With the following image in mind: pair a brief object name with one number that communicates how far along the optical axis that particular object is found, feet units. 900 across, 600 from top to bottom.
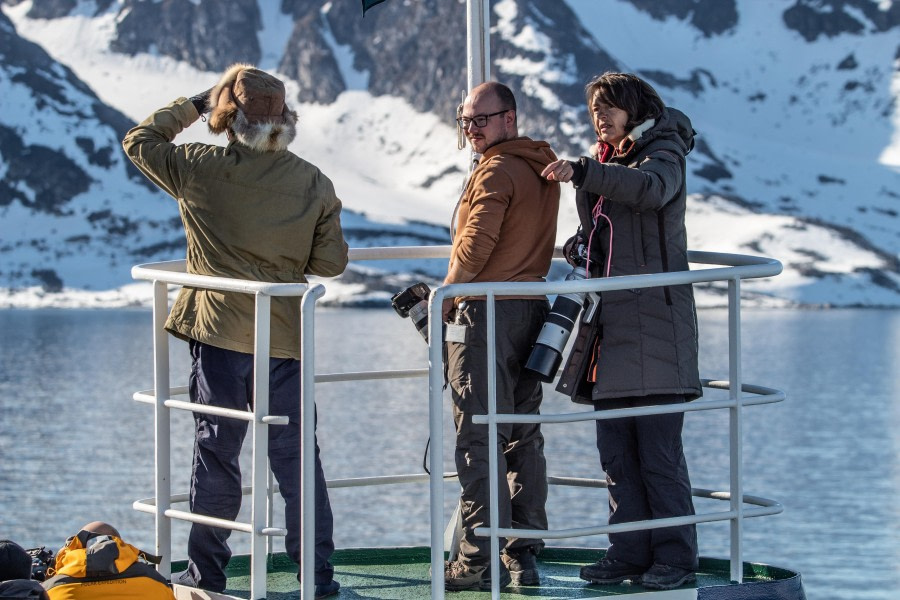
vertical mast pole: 44.50
